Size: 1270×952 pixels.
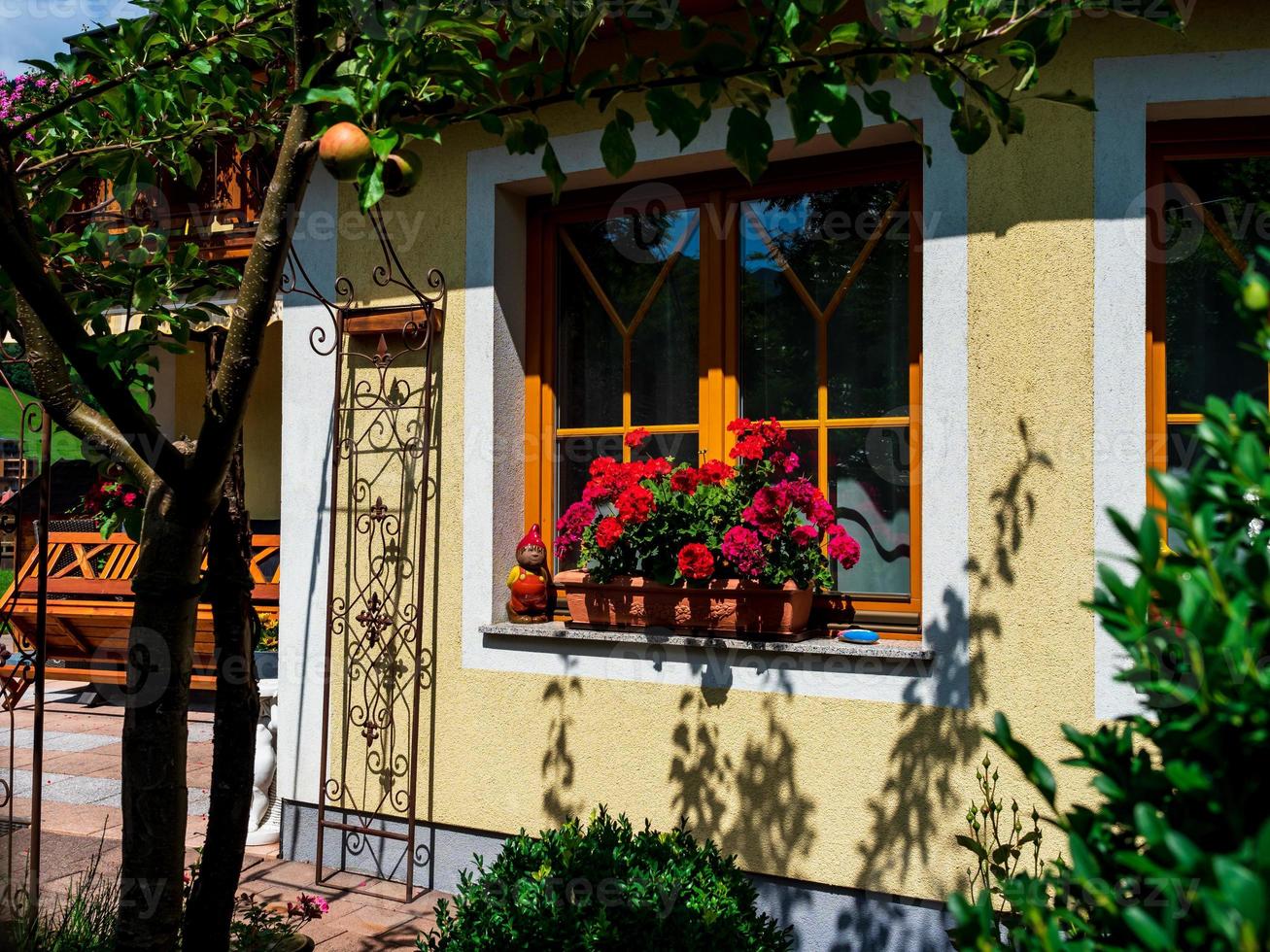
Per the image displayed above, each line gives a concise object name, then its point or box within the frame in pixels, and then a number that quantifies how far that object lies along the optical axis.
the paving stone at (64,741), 7.98
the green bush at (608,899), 2.50
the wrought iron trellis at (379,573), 4.83
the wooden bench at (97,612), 8.72
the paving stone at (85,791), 6.45
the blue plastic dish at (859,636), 3.94
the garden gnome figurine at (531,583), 4.59
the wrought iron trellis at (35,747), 3.51
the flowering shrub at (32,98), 3.41
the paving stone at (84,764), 7.15
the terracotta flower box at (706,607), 3.97
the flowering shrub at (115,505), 2.73
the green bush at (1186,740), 1.08
